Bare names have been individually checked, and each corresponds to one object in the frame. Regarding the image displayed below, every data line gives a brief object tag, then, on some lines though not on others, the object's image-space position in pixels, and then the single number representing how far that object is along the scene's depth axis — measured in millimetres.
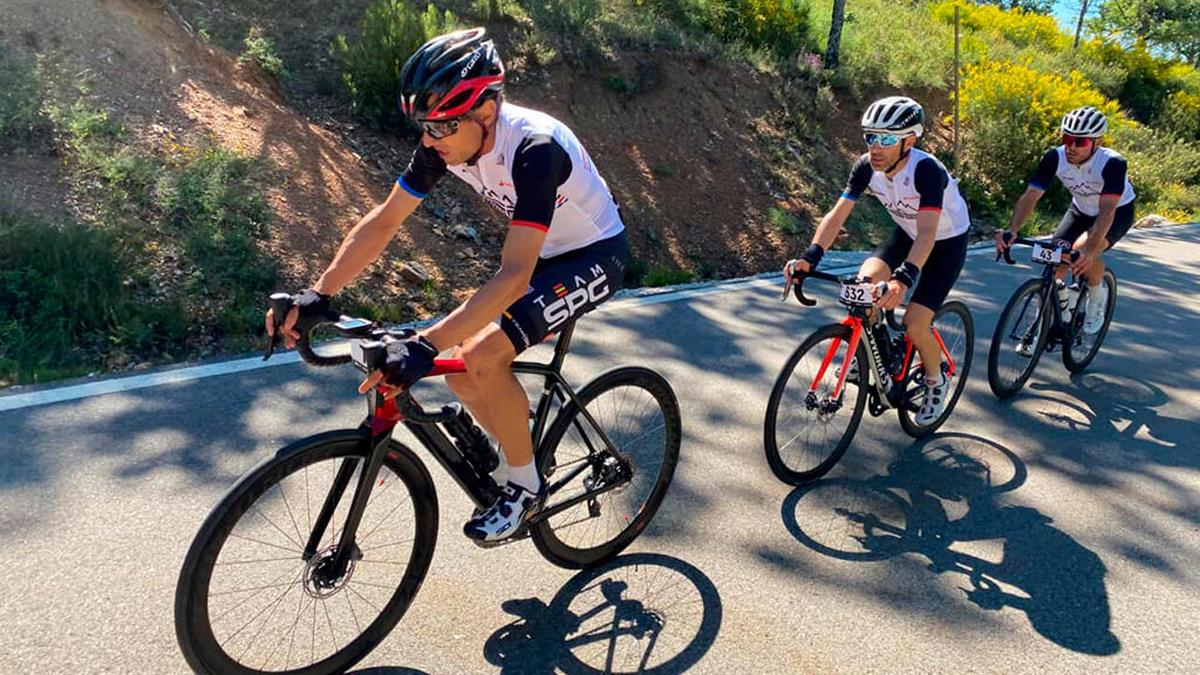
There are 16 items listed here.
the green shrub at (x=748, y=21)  15623
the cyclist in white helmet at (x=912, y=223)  4492
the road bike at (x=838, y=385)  4465
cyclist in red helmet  2830
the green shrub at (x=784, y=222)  12055
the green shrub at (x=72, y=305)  5496
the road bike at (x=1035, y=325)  5969
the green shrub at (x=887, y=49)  16891
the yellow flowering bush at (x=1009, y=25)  25062
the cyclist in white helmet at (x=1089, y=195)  6082
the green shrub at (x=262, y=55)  9250
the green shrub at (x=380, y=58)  9734
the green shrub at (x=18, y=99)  6809
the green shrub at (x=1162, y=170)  18094
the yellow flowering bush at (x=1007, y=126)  15727
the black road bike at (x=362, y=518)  2602
